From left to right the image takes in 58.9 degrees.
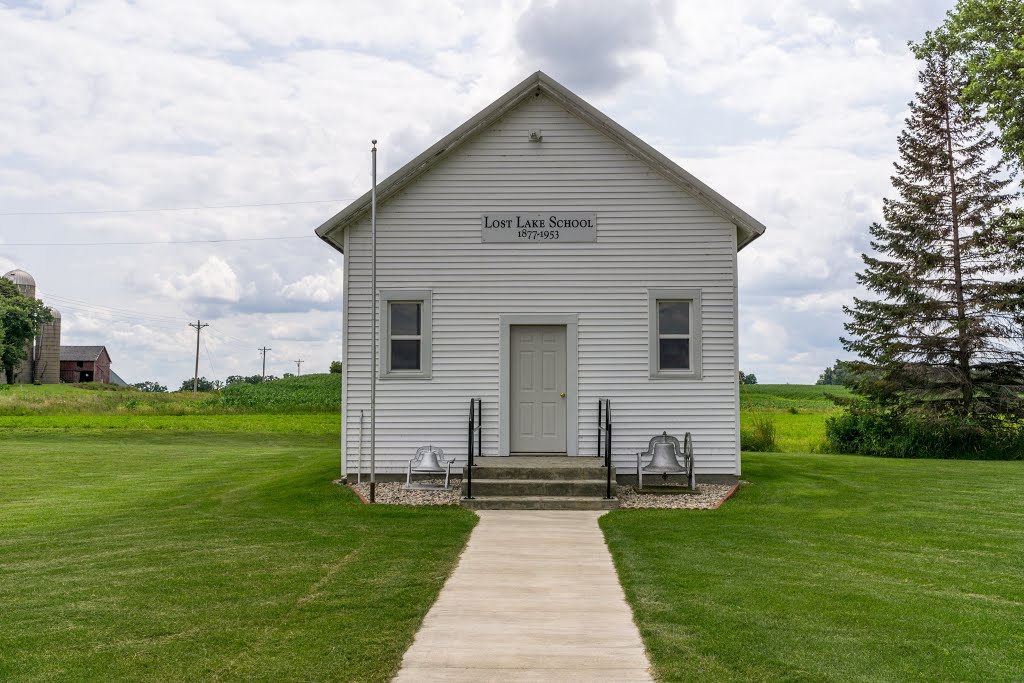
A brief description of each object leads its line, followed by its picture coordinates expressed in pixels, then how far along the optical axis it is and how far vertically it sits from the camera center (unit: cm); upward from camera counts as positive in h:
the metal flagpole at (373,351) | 1302 +82
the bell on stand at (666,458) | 1395 -82
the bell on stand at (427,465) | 1412 -93
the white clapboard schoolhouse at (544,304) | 1489 +167
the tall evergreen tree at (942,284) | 2625 +364
